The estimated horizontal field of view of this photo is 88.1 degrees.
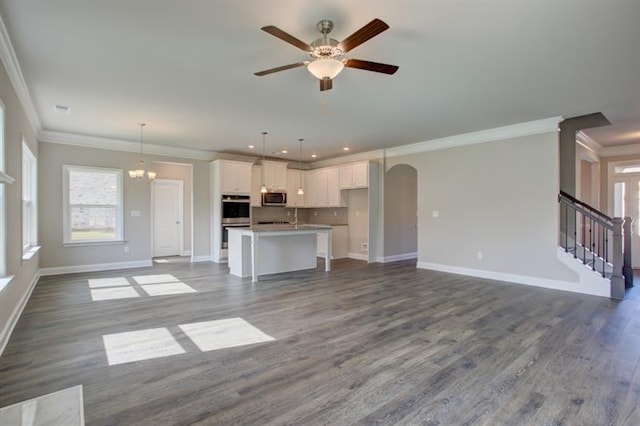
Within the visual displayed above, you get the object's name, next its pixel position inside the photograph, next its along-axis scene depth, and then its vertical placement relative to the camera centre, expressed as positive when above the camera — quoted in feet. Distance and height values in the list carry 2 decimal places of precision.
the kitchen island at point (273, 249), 18.80 -2.48
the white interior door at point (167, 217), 29.17 -0.63
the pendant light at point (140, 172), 20.22 +2.33
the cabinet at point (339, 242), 28.19 -2.85
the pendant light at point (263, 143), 20.40 +4.61
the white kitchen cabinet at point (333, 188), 27.55 +1.77
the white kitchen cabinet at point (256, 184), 27.76 +2.14
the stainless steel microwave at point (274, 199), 28.04 +0.89
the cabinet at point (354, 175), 25.12 +2.63
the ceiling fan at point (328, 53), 7.54 +3.89
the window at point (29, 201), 15.88 +0.47
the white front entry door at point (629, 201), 22.74 +0.44
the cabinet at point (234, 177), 25.16 +2.53
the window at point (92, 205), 20.61 +0.34
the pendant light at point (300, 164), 29.48 +4.25
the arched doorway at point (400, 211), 25.72 -0.19
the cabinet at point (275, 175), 27.94 +2.91
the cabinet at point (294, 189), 30.09 +1.84
